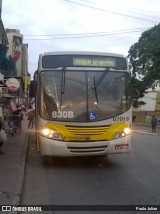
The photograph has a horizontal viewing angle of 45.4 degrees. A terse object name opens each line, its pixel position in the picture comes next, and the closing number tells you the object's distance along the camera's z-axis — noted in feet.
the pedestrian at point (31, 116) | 36.96
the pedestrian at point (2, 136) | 18.59
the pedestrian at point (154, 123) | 61.15
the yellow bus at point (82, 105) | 16.37
